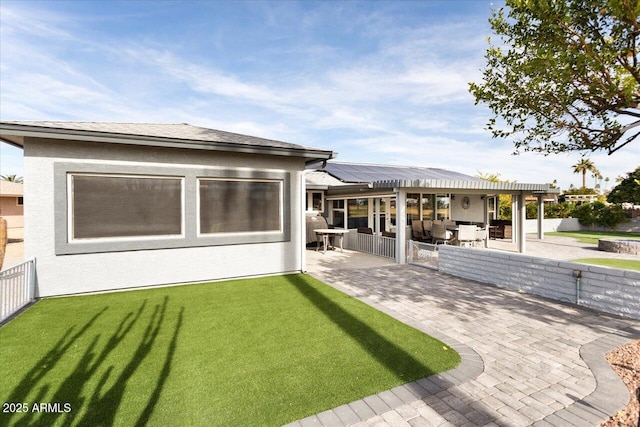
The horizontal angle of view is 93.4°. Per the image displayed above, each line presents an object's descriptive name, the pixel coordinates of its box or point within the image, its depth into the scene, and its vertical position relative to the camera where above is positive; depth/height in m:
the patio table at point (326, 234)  12.40 -1.01
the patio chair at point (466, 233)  12.19 -0.88
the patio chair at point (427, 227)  13.91 -0.71
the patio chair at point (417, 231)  13.76 -0.88
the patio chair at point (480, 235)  12.70 -1.03
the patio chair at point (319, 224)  13.86 -0.55
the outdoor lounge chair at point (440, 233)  12.43 -0.89
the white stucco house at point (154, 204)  6.32 +0.22
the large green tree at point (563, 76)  3.94 +2.01
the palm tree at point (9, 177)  42.36 +5.14
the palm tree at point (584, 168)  44.24 +6.86
